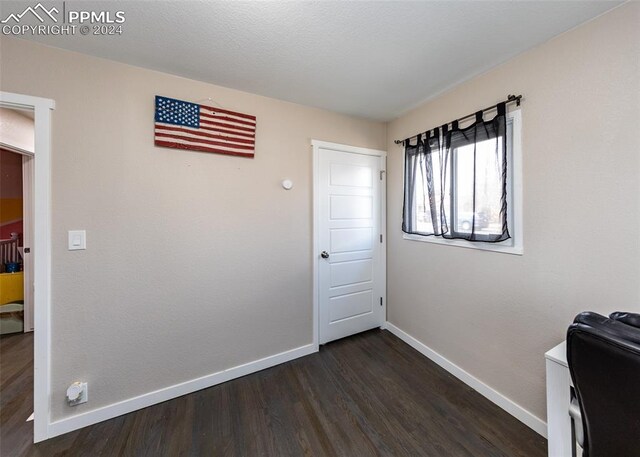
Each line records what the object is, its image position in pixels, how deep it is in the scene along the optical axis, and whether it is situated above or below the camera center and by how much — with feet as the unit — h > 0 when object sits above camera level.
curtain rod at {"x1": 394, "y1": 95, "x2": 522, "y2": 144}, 5.29 +2.88
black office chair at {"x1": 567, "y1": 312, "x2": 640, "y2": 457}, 2.14 -1.54
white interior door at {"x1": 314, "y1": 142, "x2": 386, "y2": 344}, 8.15 -0.52
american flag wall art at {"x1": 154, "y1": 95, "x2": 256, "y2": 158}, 5.84 +2.56
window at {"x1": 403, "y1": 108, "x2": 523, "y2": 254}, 5.50 +1.08
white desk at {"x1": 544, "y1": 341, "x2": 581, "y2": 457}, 3.44 -2.70
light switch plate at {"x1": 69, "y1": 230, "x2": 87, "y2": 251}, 5.11 -0.33
